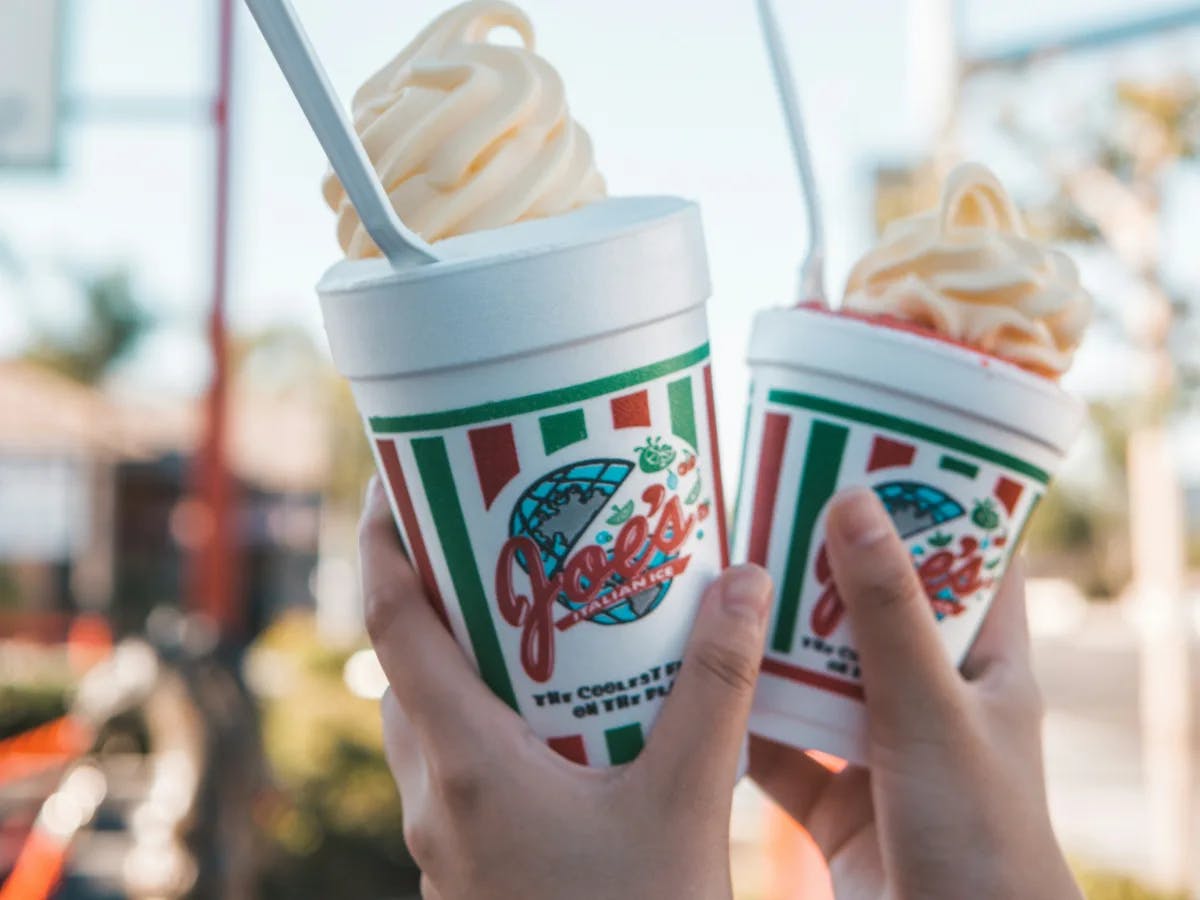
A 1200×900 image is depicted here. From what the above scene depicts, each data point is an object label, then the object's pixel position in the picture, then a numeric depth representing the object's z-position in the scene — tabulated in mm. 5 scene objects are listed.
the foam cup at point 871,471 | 430
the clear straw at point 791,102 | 434
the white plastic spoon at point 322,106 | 331
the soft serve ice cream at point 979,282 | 450
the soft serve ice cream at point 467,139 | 394
